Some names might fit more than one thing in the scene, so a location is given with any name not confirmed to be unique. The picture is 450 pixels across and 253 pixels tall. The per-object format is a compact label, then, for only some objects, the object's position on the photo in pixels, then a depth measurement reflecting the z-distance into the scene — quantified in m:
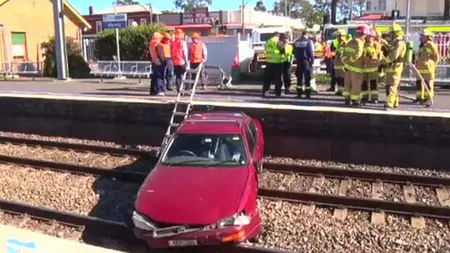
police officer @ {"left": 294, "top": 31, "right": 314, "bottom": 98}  14.73
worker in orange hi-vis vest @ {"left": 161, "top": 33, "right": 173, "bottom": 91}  15.89
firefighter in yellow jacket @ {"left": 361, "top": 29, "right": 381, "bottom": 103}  12.47
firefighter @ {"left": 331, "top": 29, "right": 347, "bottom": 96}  14.39
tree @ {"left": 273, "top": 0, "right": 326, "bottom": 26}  109.19
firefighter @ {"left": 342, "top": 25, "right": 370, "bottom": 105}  12.49
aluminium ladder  12.05
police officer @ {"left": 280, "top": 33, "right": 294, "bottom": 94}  15.27
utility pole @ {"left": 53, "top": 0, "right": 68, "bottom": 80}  24.23
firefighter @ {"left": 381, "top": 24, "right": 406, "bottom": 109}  12.17
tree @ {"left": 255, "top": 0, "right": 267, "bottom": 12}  128.50
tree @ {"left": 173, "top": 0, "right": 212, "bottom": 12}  128.18
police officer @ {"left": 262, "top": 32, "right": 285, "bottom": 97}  14.99
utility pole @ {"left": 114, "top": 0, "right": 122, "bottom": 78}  27.13
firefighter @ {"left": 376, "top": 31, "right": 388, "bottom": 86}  12.72
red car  6.52
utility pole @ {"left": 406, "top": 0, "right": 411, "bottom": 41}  21.42
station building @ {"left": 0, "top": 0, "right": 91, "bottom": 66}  33.47
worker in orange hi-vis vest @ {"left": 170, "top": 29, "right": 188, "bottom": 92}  15.98
